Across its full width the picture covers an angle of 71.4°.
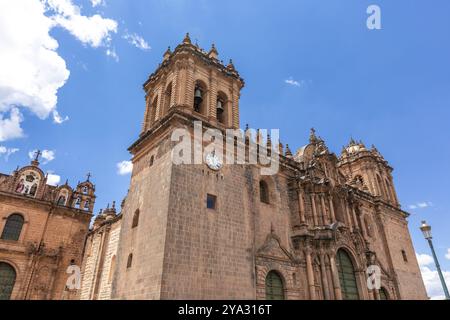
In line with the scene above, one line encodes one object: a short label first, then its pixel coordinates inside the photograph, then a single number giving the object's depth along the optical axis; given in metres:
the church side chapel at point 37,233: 21.95
